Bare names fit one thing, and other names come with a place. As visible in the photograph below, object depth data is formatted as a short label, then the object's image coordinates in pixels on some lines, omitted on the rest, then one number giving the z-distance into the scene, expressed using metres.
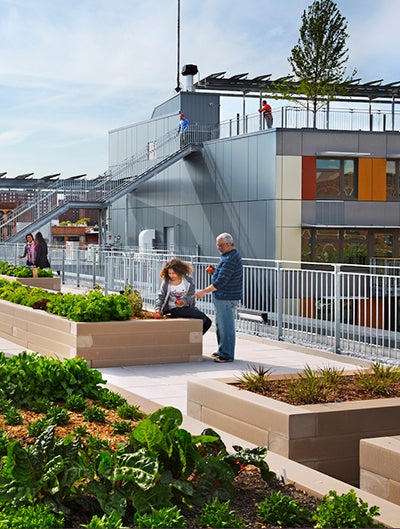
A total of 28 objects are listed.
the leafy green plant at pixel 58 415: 6.78
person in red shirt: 39.83
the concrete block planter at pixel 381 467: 5.71
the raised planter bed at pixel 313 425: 6.76
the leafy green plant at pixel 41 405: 7.28
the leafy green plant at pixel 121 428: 6.51
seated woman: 13.33
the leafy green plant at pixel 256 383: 7.91
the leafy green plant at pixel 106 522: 4.17
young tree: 52.53
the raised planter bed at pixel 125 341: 12.38
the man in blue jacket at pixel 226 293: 12.79
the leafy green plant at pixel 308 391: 7.41
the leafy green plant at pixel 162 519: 4.21
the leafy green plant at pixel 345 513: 4.36
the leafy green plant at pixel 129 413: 7.07
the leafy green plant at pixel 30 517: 4.20
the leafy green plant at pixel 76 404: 7.33
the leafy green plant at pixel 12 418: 6.75
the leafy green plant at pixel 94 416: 6.93
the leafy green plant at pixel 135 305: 13.47
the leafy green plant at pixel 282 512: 4.56
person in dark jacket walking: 27.09
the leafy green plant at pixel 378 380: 7.91
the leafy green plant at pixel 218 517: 4.36
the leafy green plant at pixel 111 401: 7.52
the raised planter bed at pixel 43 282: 22.86
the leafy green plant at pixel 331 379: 7.90
